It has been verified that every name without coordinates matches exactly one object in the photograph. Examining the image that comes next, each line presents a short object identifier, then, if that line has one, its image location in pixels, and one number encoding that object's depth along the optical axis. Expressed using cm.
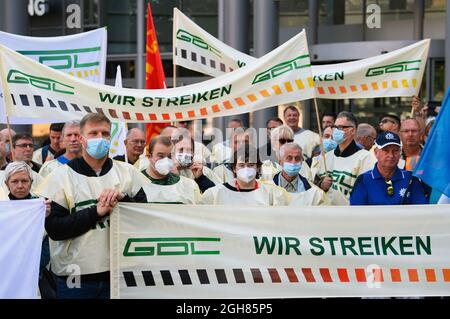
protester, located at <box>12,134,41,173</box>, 1050
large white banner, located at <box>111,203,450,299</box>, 727
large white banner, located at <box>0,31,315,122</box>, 854
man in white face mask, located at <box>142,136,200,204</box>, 790
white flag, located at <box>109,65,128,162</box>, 1232
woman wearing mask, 801
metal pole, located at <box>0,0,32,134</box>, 2006
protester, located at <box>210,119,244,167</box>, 1157
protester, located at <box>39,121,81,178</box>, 959
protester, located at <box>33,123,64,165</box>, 1184
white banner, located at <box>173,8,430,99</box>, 1210
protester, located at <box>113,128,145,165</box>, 1101
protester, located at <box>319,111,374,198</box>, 1070
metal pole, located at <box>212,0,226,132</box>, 2165
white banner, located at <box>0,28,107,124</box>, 1158
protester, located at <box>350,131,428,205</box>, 823
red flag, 1234
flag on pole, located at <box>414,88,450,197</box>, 792
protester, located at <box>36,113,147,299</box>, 725
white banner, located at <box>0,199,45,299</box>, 707
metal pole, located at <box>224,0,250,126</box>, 1950
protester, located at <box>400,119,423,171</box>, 1077
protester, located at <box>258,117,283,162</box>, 1089
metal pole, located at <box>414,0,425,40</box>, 2269
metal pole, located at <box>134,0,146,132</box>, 2444
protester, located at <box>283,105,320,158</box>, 1310
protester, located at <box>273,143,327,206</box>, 864
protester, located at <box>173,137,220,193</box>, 948
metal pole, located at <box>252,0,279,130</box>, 1916
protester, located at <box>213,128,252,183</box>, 883
